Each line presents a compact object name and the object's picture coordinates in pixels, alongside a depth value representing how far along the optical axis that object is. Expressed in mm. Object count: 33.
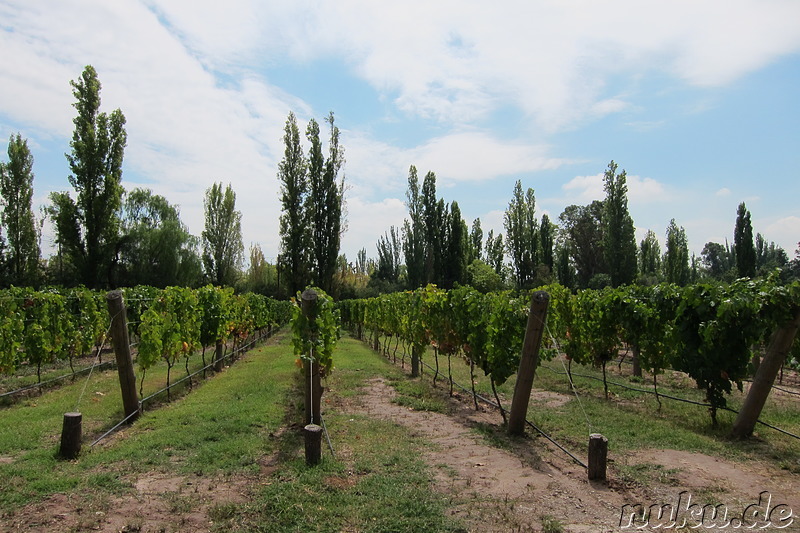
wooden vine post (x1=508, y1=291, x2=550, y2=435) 5914
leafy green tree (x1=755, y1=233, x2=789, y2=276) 73312
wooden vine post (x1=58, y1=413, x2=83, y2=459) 5102
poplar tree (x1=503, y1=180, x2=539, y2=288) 46531
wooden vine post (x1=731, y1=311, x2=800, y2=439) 5676
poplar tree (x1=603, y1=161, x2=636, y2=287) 39594
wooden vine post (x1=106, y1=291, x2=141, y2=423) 6577
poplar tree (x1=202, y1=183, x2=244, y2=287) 46219
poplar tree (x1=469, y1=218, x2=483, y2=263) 56562
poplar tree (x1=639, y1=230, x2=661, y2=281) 50062
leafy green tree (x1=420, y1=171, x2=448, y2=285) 44562
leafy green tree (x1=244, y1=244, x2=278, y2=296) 52500
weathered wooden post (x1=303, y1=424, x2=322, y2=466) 4816
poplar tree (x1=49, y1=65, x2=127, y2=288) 27688
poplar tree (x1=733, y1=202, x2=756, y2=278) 40581
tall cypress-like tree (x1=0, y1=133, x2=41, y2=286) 33500
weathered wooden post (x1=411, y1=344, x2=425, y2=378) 12409
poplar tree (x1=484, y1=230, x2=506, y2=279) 58094
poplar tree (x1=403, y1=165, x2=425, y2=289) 45000
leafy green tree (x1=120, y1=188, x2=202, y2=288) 35688
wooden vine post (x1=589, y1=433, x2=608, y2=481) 4387
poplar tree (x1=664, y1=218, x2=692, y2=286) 49156
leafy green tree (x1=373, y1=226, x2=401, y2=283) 62812
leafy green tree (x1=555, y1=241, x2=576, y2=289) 50500
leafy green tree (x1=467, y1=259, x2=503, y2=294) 42531
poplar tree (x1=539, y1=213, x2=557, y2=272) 47469
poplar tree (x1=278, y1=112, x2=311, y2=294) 38469
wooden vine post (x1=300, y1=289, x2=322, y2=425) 6207
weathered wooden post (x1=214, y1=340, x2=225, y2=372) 13077
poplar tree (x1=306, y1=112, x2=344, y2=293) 38562
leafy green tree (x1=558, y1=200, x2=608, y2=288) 58125
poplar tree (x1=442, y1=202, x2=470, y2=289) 44500
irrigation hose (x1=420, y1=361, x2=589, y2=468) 4884
